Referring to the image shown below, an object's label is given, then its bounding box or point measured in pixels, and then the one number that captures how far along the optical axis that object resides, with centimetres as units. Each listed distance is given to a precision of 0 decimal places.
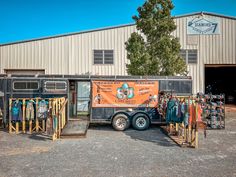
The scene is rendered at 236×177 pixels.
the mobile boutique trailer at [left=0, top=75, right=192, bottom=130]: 1062
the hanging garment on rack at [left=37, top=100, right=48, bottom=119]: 1016
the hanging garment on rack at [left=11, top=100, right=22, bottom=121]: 1000
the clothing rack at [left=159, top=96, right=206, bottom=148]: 764
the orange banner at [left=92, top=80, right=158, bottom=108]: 1067
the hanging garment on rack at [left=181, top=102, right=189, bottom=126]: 789
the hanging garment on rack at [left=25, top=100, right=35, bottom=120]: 1005
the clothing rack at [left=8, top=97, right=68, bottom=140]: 898
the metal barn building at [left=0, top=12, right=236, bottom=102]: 1803
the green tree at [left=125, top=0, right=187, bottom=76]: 1301
